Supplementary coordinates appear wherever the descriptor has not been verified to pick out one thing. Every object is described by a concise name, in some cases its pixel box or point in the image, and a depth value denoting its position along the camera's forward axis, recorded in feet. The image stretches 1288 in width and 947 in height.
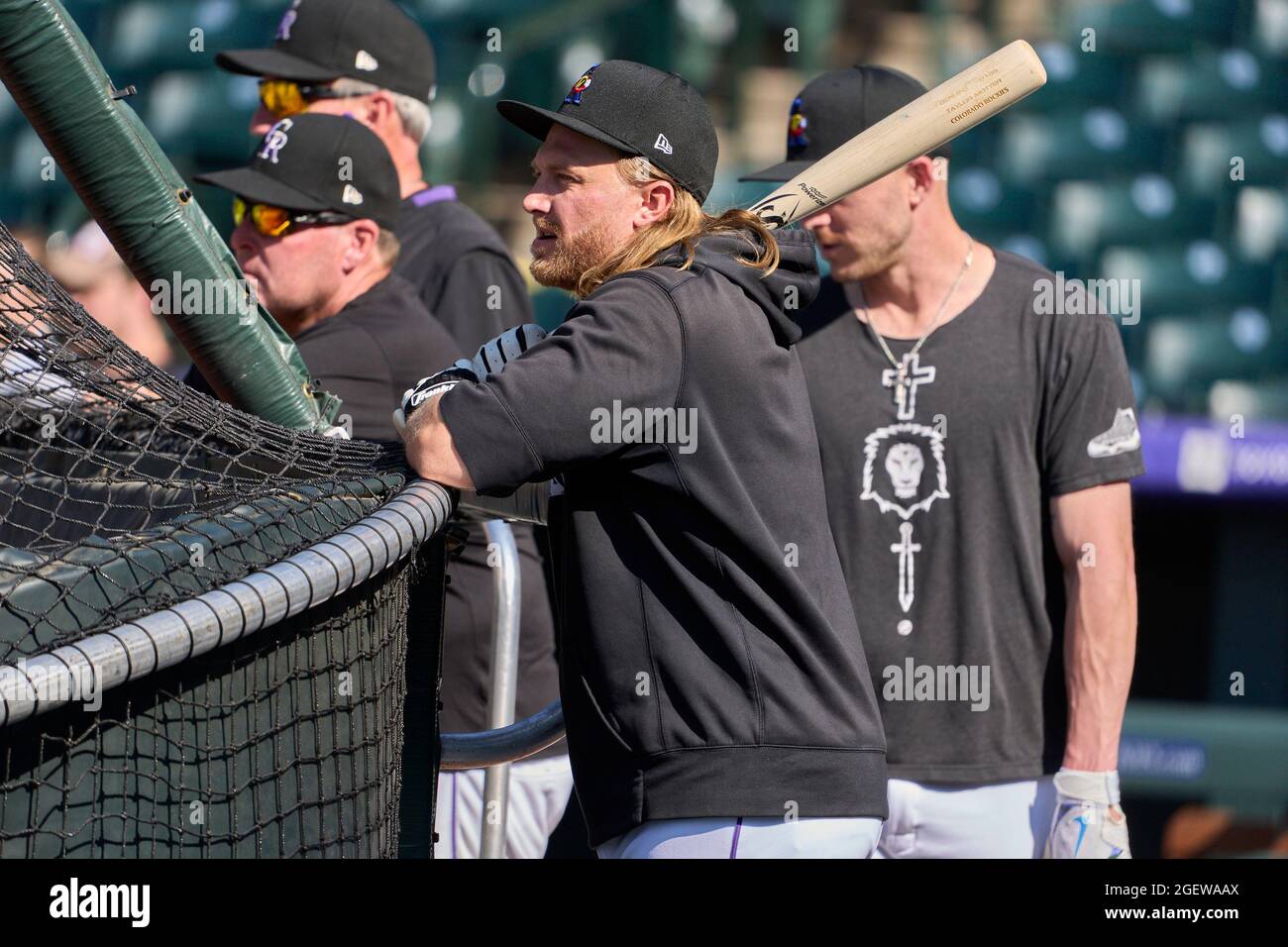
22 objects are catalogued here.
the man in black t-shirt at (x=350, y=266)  16.70
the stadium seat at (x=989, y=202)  37.45
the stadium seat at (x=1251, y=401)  34.35
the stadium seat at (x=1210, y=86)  38.01
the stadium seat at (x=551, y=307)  33.94
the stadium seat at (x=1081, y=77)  38.83
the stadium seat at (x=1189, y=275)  36.96
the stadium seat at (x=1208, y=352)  35.58
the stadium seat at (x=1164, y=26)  38.45
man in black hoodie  10.66
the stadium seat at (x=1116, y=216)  37.86
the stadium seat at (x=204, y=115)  36.63
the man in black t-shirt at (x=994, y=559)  15.84
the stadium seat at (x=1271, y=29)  37.70
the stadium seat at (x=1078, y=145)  38.50
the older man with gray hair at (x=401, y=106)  18.79
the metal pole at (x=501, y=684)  15.64
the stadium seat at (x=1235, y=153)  37.35
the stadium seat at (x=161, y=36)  36.73
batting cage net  7.98
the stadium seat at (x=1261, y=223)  37.06
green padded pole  10.50
